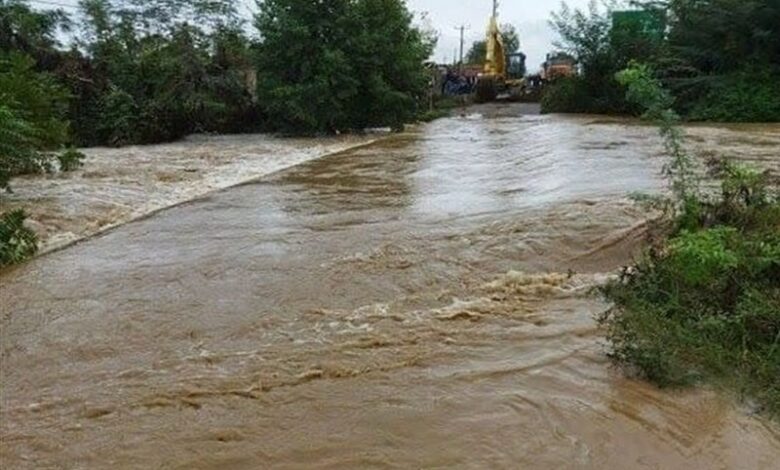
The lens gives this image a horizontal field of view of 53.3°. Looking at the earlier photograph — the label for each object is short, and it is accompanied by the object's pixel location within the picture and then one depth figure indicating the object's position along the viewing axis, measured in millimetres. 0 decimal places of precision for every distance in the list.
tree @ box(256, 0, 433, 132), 17016
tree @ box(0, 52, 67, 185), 8898
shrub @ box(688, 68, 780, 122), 19500
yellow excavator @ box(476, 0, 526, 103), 31453
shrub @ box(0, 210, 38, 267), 6062
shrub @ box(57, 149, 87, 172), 11156
